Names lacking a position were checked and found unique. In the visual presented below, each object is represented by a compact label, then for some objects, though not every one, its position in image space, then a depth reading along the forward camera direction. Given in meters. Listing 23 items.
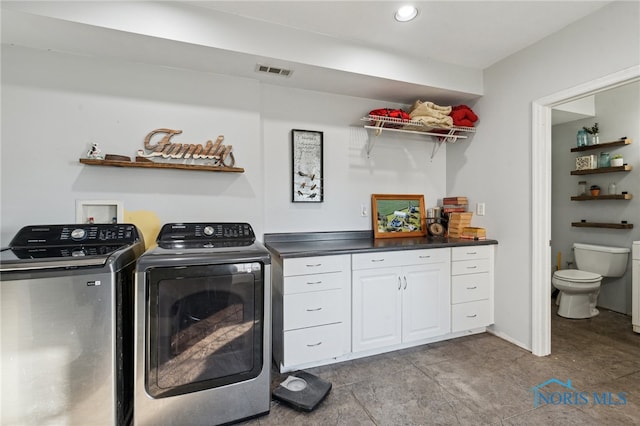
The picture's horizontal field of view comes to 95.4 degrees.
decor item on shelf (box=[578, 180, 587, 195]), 3.58
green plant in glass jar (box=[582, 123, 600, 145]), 3.44
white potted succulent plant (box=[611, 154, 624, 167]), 3.21
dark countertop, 2.13
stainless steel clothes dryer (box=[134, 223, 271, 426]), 1.50
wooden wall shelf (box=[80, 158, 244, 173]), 1.99
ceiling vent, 2.25
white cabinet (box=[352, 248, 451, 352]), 2.24
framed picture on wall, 2.63
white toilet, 3.04
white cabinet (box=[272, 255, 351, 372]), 2.04
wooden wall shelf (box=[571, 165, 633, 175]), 3.15
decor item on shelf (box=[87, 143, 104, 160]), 2.03
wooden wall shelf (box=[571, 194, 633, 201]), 3.15
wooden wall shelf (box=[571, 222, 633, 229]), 3.15
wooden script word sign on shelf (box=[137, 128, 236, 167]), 2.17
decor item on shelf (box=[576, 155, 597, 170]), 3.46
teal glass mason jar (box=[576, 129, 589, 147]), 3.50
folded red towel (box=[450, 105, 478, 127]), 2.81
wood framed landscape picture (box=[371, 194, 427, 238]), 2.91
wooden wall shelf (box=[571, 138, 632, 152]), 3.17
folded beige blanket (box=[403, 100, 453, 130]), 2.70
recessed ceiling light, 1.93
